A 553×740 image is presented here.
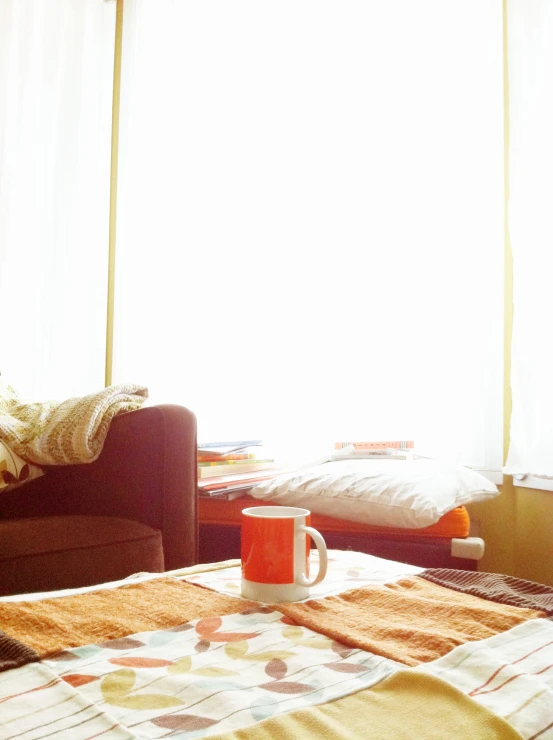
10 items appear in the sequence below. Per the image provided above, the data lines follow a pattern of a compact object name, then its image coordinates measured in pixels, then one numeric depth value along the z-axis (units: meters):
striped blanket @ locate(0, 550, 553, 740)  0.49
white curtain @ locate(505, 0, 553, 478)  1.97
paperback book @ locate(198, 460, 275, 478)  2.06
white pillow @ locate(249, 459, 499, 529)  1.68
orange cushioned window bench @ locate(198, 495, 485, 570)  1.72
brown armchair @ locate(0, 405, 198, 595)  1.38
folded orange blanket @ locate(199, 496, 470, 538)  1.73
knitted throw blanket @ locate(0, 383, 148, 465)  1.63
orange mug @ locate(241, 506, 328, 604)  0.78
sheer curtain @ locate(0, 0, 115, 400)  2.70
